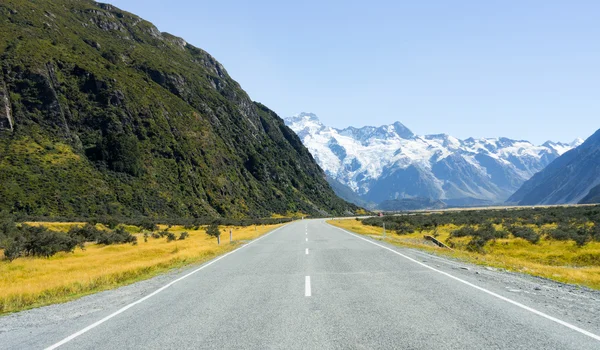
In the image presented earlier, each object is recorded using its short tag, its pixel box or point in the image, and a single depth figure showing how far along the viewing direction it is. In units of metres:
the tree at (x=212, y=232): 39.93
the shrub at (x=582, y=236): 25.28
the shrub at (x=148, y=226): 50.78
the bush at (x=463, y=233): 34.75
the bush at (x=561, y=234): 27.91
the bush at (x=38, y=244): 23.45
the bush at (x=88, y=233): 34.87
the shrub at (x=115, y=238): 32.99
